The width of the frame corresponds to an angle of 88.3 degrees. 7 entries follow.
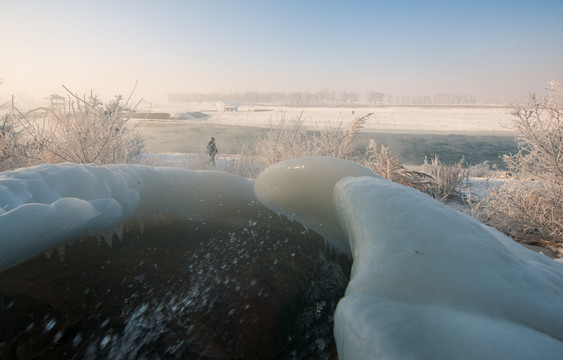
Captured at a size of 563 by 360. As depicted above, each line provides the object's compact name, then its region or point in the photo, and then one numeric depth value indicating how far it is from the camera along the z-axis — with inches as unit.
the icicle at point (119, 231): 99.5
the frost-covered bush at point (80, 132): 269.6
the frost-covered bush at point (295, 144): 384.2
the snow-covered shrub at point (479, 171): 545.9
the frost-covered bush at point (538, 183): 200.1
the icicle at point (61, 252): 83.3
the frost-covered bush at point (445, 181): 349.1
